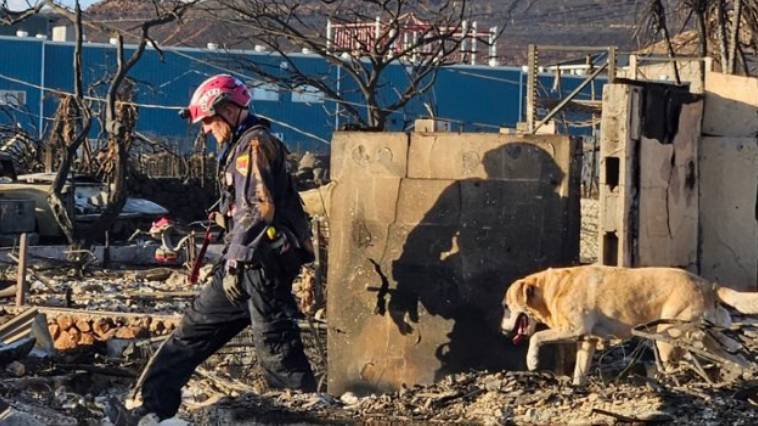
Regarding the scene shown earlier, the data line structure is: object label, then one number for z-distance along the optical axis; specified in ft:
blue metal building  141.28
